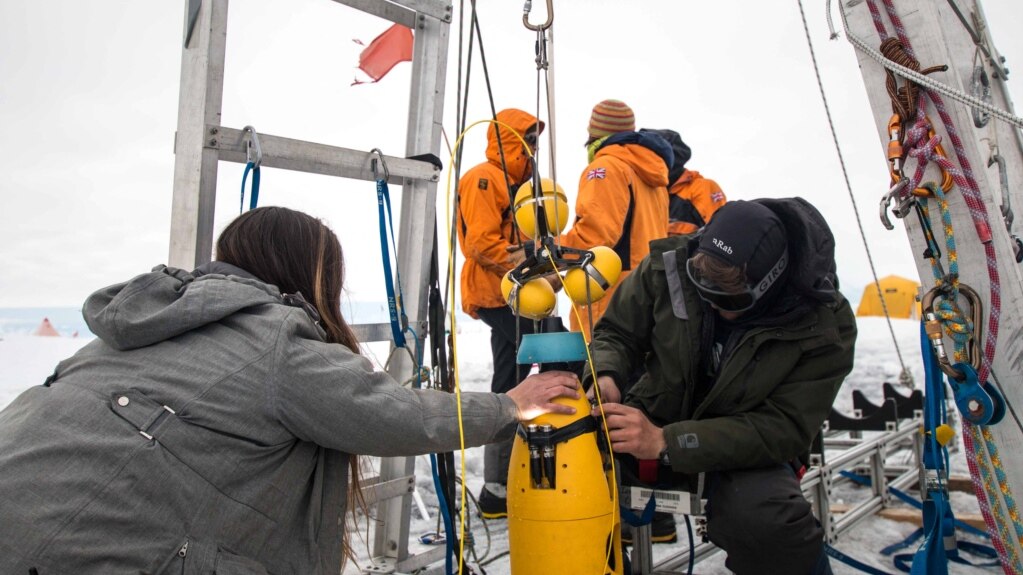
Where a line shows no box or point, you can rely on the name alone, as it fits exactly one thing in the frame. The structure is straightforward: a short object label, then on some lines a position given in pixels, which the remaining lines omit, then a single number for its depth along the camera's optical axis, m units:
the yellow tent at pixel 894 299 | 12.93
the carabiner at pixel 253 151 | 1.84
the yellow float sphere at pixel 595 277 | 1.63
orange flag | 2.46
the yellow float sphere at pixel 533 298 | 1.65
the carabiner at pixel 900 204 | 1.88
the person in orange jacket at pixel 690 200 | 4.48
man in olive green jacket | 1.77
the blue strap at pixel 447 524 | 1.72
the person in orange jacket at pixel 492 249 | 3.38
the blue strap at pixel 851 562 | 2.43
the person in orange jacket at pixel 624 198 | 3.22
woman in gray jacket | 1.10
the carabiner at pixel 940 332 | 1.81
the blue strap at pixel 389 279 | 2.05
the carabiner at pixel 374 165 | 2.15
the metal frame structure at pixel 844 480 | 2.23
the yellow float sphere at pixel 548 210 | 1.69
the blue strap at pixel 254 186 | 1.85
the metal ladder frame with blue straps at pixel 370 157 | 1.83
